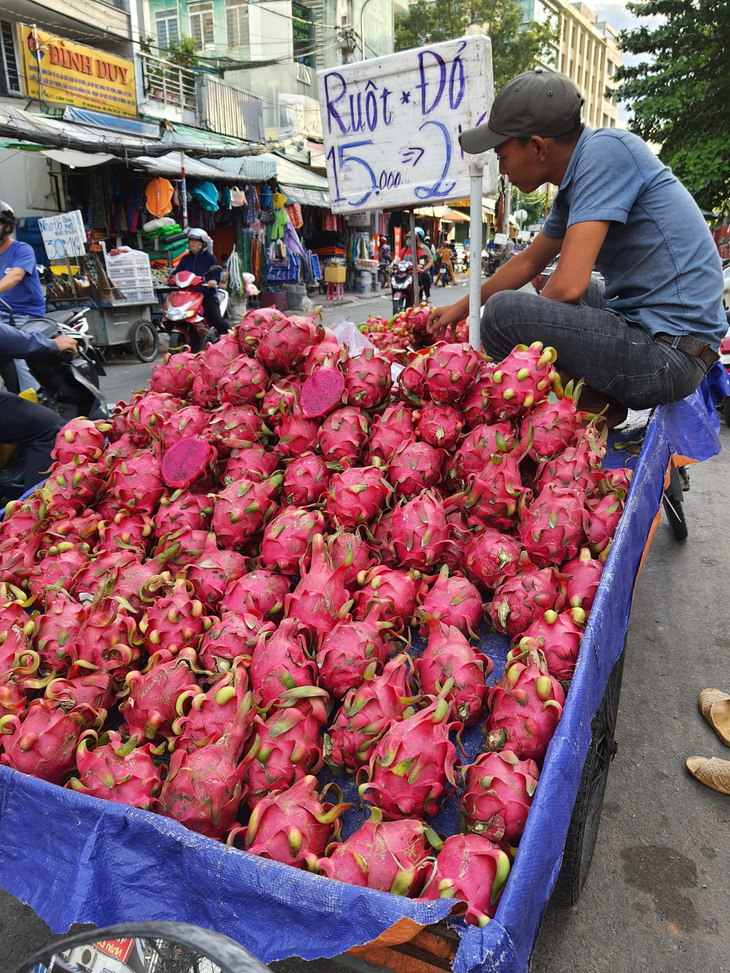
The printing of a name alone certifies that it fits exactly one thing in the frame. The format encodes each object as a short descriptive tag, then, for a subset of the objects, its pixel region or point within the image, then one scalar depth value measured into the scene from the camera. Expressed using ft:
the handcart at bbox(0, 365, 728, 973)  3.20
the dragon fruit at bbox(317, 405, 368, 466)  7.11
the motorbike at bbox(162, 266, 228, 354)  30.66
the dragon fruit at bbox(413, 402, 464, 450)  7.02
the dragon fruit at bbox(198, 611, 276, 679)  5.39
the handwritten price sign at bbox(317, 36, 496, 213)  11.03
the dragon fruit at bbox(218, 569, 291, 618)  5.92
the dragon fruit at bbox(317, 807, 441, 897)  3.76
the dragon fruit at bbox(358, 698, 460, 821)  4.30
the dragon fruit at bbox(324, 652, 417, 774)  4.71
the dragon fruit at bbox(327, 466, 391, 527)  6.54
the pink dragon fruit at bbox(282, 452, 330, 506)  6.93
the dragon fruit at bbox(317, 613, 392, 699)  5.23
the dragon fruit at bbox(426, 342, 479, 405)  7.02
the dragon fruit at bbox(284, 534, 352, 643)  5.66
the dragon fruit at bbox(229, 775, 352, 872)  3.98
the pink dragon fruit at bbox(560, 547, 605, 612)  5.60
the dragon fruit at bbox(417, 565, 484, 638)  5.73
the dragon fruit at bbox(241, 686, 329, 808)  4.57
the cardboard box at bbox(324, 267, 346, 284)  66.95
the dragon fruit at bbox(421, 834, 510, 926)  3.57
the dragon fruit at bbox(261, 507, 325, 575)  6.30
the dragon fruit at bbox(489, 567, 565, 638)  5.65
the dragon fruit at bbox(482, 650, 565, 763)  4.54
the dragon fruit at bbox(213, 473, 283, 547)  6.73
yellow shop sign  42.01
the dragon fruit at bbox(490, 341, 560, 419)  6.81
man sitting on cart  8.11
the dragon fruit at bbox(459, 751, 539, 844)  4.05
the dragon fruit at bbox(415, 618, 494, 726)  5.09
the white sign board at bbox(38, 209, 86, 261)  30.89
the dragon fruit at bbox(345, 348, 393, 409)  7.47
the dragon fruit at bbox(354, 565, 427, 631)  5.74
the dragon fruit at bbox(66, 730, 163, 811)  4.41
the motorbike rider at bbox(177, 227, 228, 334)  31.81
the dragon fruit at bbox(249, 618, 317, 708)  5.11
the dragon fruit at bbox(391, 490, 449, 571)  6.26
